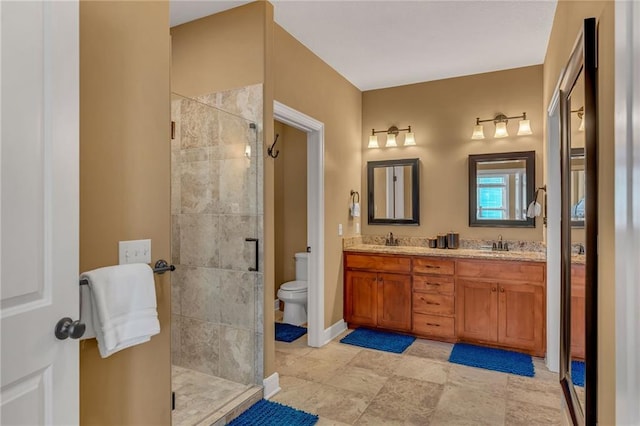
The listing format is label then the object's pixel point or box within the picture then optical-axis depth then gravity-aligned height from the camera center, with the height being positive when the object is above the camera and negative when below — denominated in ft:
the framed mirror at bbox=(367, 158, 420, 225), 14.24 +0.88
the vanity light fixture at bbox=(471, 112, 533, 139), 12.42 +3.00
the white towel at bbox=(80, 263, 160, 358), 4.17 -1.09
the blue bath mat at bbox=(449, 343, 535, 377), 10.09 -4.20
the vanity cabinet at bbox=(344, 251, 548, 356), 11.04 -2.74
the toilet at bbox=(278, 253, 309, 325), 13.62 -3.23
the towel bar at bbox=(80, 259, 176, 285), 5.37 -0.78
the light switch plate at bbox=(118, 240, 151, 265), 4.93 -0.52
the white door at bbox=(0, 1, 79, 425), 3.18 +0.04
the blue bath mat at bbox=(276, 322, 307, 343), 12.54 -4.19
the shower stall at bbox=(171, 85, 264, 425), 8.76 -0.74
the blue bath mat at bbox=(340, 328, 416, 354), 11.72 -4.20
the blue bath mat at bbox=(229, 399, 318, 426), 7.46 -4.22
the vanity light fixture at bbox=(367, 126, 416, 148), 14.25 +3.00
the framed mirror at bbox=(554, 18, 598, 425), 4.39 -0.25
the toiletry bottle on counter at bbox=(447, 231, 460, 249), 13.25 -0.93
